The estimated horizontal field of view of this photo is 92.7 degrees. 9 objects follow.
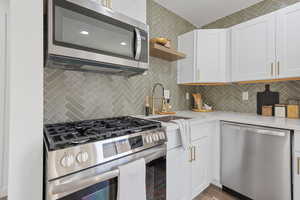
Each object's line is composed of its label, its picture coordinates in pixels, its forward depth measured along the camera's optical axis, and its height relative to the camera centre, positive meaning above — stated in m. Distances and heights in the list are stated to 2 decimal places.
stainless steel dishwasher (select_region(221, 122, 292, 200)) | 1.35 -0.64
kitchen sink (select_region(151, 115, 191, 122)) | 1.78 -0.23
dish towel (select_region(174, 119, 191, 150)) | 1.38 -0.30
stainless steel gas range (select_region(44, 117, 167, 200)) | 0.69 -0.33
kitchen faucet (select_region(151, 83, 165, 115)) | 1.93 +0.17
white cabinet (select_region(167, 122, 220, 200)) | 1.34 -0.71
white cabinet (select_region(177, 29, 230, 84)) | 2.21 +0.70
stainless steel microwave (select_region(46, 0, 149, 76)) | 0.91 +0.46
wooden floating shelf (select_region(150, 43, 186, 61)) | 1.75 +0.64
